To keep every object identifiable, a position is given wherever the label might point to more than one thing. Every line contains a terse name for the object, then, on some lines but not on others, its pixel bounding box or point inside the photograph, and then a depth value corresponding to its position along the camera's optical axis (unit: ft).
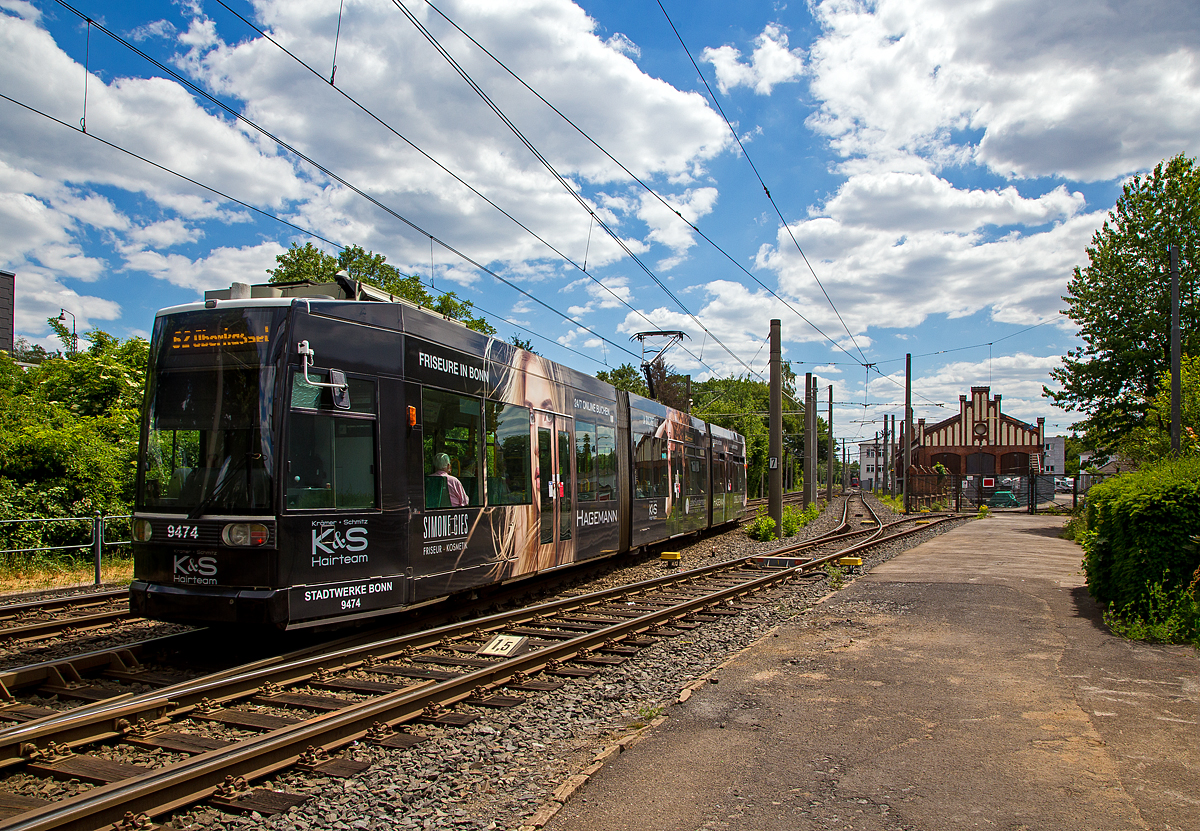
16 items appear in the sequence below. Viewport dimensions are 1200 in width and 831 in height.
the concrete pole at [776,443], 70.95
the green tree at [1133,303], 85.61
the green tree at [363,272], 120.57
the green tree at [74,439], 50.49
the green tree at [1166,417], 64.03
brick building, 242.17
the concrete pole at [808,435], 116.77
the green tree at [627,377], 257.71
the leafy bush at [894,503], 147.04
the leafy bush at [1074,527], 76.20
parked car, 154.92
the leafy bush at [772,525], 73.56
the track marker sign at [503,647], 24.68
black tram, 21.98
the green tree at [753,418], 191.35
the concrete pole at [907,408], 118.52
